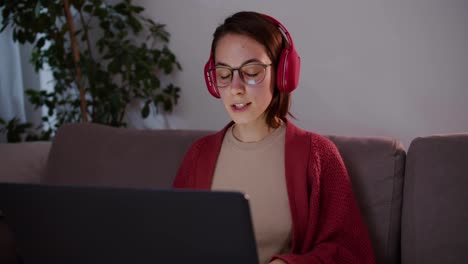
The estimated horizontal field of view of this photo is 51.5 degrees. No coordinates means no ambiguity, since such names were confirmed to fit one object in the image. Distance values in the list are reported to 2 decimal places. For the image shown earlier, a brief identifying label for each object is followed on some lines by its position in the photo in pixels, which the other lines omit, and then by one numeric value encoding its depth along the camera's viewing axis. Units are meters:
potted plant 2.33
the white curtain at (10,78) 2.78
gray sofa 1.27
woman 1.17
